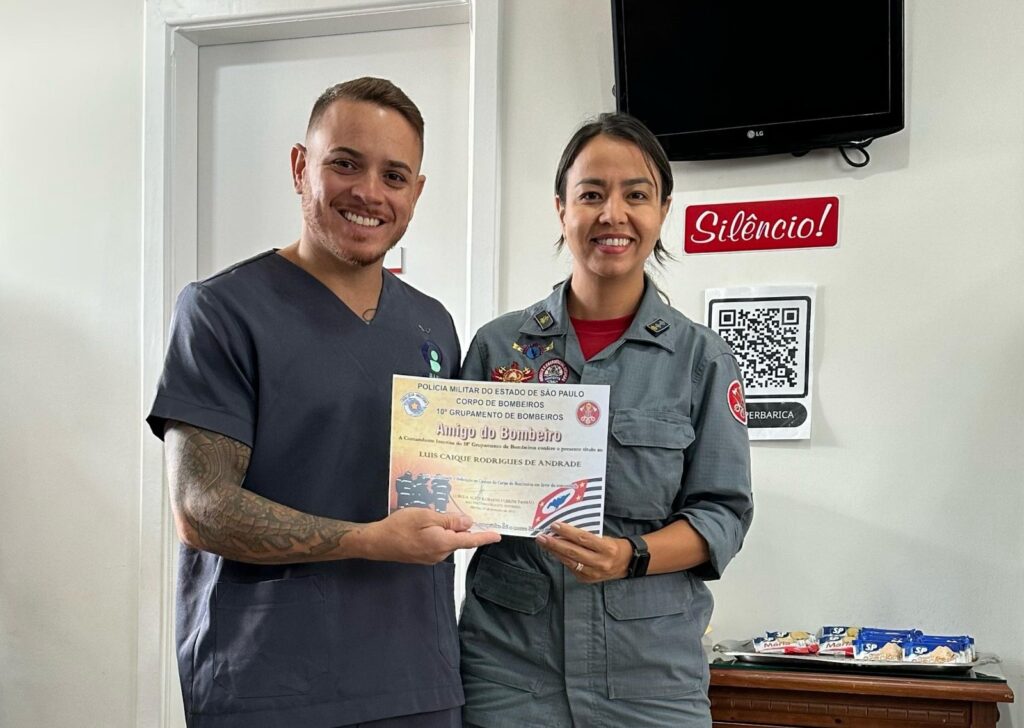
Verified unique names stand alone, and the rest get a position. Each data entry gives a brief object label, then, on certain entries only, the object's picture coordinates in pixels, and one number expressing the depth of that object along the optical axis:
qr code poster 2.64
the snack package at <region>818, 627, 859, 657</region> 2.35
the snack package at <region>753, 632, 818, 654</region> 2.37
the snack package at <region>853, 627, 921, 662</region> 2.30
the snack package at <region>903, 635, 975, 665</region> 2.29
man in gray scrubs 1.45
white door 3.05
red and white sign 2.64
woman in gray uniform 1.54
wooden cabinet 2.18
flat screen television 2.53
